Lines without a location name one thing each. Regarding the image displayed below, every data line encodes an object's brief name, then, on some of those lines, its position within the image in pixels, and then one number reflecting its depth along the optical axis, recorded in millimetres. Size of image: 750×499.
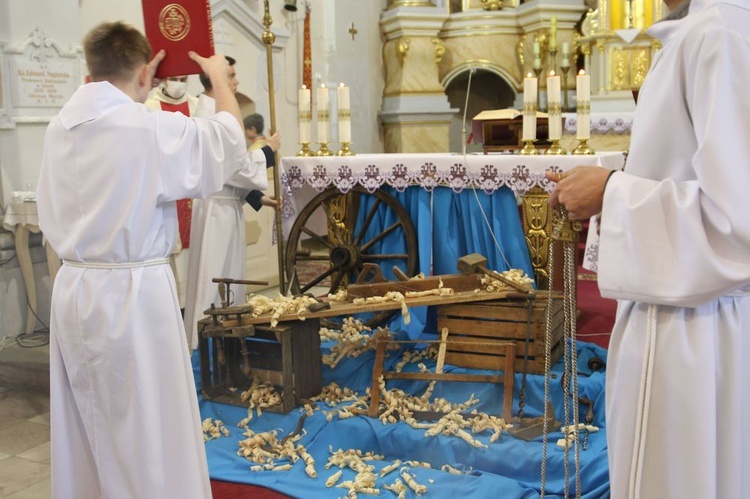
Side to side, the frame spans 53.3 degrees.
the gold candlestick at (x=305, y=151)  5070
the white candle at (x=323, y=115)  5020
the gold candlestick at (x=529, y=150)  4512
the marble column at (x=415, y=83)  9875
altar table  4324
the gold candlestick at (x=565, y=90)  9305
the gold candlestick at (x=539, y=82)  9098
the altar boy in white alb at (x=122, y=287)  2467
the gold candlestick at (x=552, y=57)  8570
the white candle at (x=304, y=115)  5050
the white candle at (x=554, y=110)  4371
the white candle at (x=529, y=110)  4508
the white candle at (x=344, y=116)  4965
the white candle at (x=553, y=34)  8594
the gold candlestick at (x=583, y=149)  4395
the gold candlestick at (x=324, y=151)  5057
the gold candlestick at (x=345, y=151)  5007
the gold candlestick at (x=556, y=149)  4414
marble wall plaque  5480
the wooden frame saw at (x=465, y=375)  3588
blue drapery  4527
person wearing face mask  5211
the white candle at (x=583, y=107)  4410
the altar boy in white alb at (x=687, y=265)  1502
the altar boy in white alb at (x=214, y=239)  4680
